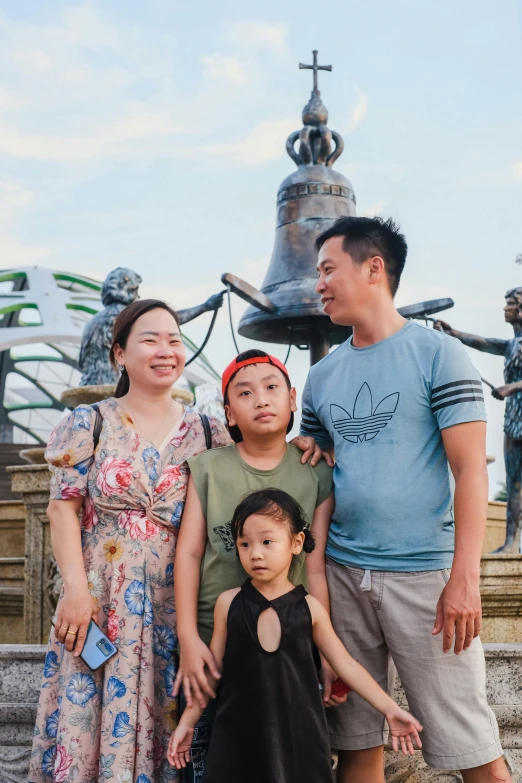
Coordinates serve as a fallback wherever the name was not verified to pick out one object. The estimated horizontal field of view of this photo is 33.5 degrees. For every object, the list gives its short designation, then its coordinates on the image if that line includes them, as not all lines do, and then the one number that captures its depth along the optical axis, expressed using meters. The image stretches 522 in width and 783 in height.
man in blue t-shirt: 2.28
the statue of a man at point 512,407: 6.52
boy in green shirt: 2.43
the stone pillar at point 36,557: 5.99
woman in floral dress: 2.34
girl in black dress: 2.19
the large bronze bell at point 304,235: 5.52
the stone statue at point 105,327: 6.42
